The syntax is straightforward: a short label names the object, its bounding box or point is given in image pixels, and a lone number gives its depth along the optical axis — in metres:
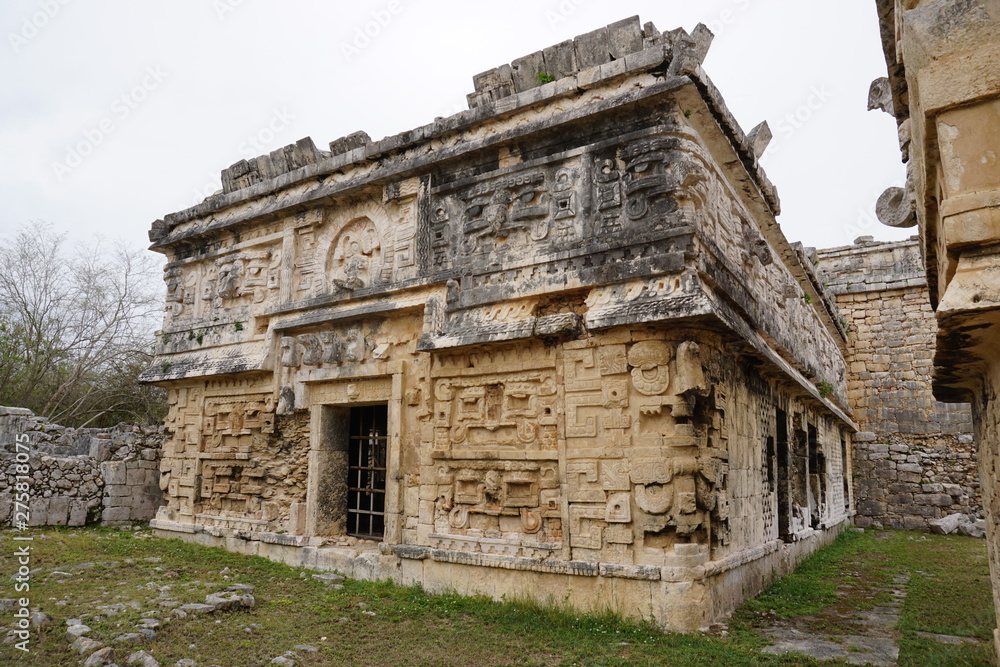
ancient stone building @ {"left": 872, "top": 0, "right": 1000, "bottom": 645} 2.45
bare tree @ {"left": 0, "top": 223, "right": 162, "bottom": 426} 14.25
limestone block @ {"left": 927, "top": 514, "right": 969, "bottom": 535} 12.15
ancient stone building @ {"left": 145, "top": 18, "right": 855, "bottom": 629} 5.55
